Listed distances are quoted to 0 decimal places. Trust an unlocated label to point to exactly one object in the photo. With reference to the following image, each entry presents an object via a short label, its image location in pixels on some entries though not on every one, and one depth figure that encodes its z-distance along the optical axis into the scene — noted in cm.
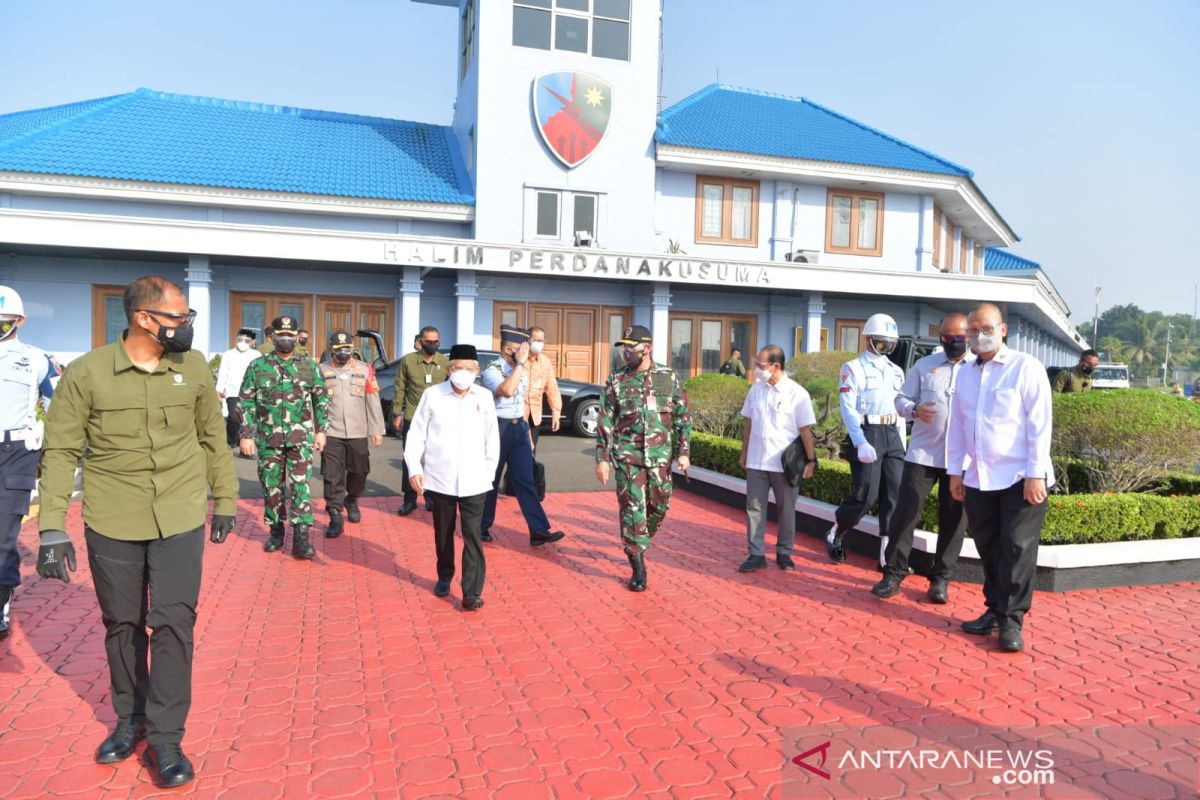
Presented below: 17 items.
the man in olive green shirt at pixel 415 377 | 835
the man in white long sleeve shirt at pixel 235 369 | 1070
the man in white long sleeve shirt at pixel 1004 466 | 470
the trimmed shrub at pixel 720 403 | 1162
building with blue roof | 1650
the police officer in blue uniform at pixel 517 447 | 698
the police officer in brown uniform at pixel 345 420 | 741
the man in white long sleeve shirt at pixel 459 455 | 535
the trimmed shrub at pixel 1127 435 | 680
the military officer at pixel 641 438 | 585
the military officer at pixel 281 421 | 673
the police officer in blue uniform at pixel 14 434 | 459
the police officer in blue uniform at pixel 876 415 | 616
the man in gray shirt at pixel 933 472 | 553
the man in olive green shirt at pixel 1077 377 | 1012
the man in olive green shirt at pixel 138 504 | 319
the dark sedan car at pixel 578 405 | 1441
